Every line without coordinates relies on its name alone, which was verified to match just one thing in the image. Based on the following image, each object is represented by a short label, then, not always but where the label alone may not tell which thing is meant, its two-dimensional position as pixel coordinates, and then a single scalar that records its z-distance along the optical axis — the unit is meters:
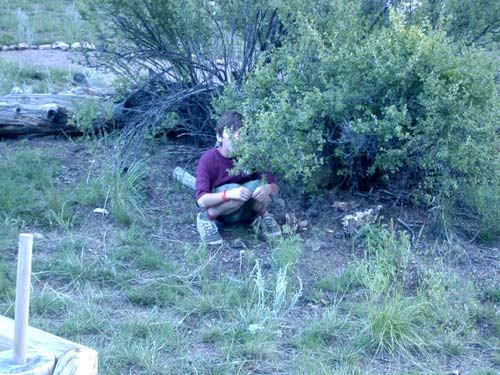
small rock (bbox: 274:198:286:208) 6.60
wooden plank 2.88
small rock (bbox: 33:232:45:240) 6.05
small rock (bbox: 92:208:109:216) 6.46
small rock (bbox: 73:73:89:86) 10.27
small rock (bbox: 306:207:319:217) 6.43
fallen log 7.87
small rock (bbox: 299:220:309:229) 6.26
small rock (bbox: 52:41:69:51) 13.94
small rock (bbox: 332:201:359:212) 6.41
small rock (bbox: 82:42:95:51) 7.64
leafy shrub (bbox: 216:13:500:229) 5.74
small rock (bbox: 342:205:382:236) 6.05
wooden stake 2.68
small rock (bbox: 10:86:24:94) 8.88
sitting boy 5.92
